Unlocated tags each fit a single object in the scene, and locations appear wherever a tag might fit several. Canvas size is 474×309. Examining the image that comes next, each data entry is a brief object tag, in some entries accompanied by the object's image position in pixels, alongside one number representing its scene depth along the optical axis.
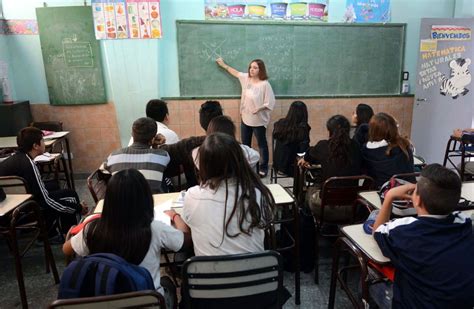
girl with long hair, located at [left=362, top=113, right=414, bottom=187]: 2.52
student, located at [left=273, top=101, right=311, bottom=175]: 3.48
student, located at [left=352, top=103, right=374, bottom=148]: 3.13
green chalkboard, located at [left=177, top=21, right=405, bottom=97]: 4.59
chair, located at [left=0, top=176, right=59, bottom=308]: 2.15
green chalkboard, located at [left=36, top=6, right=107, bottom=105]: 4.31
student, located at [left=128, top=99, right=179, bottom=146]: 3.20
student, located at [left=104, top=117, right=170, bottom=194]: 2.37
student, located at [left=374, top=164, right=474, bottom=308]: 1.29
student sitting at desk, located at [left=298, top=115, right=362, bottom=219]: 2.55
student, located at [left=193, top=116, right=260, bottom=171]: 2.42
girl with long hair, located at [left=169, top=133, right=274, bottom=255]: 1.48
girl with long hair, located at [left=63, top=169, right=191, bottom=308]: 1.34
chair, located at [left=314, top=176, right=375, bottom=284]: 2.40
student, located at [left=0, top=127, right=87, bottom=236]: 2.54
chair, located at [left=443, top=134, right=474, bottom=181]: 3.46
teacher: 4.53
